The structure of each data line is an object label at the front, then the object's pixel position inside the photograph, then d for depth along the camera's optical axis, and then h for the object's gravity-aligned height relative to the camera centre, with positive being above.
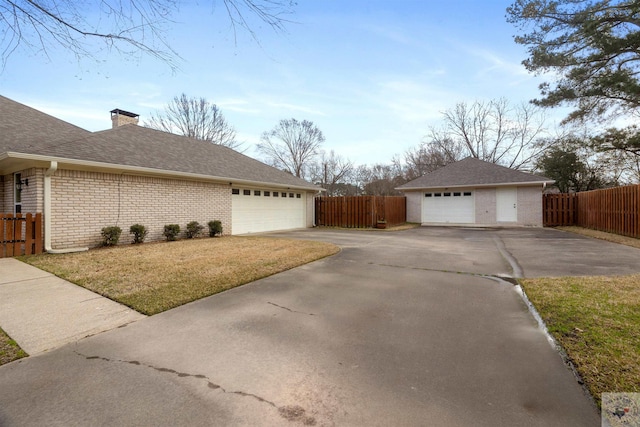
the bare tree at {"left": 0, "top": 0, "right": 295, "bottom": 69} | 3.14 +2.15
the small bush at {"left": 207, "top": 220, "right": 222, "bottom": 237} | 11.43 -0.60
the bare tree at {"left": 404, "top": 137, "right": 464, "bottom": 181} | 32.59 +6.68
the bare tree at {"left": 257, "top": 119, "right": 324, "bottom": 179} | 35.19 +8.37
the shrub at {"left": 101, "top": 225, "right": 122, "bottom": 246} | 8.39 -0.66
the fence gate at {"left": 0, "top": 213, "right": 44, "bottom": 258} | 6.97 -0.55
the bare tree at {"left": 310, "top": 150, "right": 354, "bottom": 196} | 36.34 +5.47
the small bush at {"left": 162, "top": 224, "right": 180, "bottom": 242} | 9.98 -0.65
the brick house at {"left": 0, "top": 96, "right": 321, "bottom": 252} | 7.77 +1.08
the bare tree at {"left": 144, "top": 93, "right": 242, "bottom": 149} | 28.58 +9.35
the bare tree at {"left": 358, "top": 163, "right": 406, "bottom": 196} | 35.56 +4.41
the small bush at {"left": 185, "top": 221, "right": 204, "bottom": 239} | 10.74 -0.62
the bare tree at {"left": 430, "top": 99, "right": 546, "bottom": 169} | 28.94 +8.73
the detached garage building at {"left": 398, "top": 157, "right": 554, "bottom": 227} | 17.31 +1.04
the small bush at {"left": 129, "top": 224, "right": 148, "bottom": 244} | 9.02 -0.61
